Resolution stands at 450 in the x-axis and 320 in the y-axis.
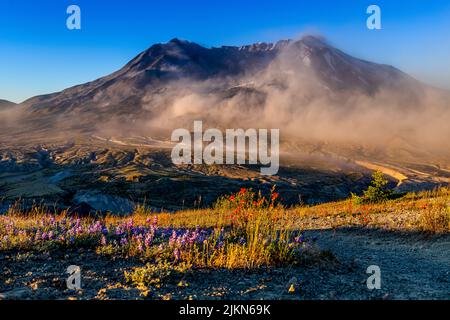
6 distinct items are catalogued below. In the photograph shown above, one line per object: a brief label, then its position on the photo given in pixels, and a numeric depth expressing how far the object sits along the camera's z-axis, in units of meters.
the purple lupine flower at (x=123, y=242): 7.96
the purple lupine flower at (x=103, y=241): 8.03
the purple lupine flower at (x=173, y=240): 7.74
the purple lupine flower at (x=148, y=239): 7.86
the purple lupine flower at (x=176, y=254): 7.12
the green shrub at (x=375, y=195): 20.17
